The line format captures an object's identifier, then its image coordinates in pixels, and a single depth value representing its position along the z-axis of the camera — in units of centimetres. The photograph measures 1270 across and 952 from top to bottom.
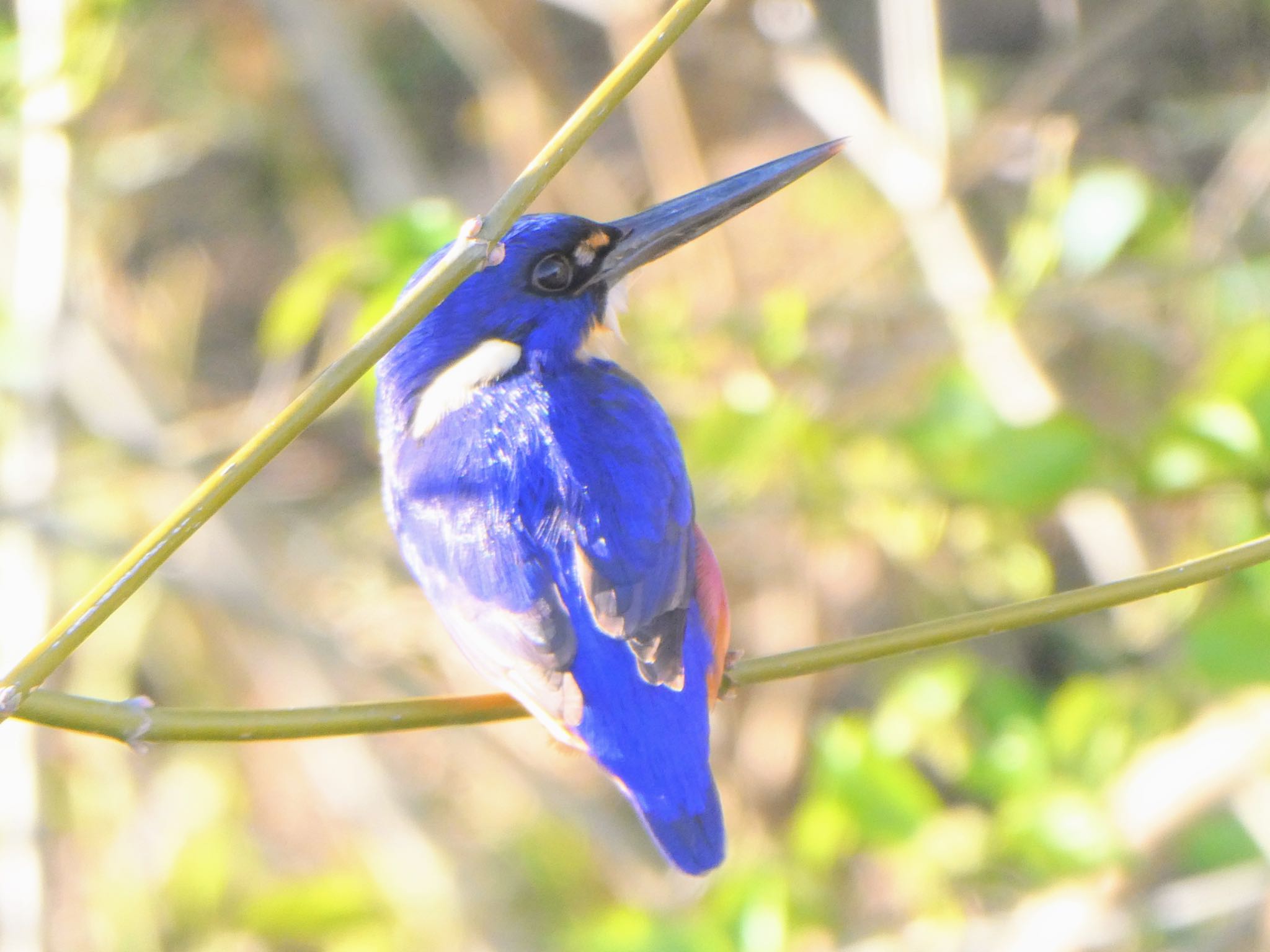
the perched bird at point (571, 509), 364
